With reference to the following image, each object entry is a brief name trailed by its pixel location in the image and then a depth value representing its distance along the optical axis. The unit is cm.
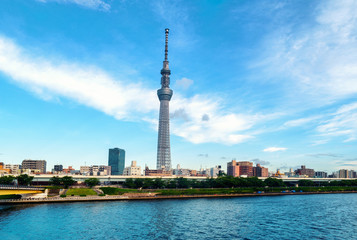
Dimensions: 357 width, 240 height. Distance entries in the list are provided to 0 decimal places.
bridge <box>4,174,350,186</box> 13625
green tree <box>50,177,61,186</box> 12656
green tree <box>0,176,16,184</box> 12283
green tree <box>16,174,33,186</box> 12437
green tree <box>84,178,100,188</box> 12875
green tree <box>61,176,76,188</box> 12519
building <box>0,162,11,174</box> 17880
